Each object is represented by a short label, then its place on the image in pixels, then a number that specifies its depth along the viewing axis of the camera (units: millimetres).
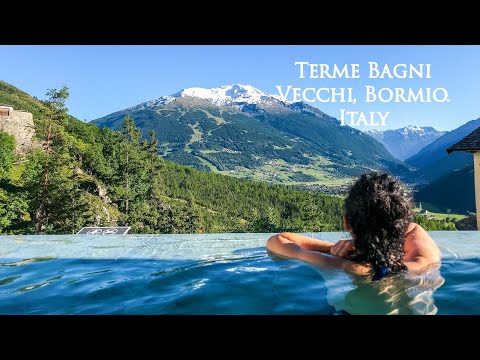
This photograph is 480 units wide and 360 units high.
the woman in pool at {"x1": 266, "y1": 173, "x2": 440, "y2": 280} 2232
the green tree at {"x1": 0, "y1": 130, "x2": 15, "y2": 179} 23439
